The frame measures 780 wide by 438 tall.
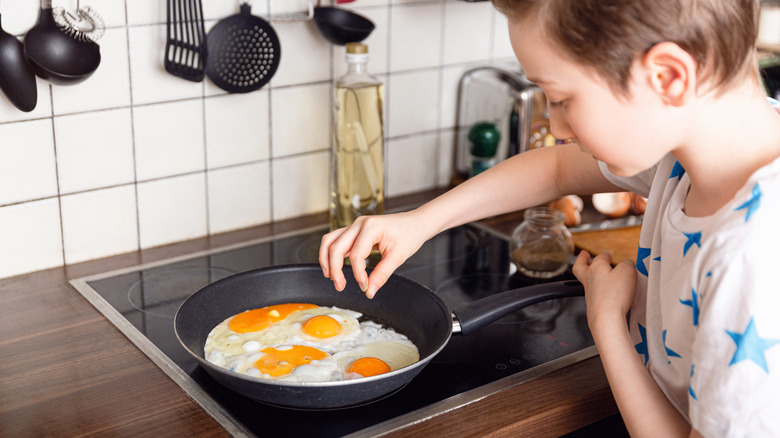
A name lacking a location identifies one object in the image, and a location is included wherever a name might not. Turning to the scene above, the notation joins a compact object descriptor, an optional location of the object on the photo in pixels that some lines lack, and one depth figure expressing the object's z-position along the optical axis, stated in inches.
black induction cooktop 37.2
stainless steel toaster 61.8
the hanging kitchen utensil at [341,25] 54.5
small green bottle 62.6
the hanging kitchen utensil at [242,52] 52.5
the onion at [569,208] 59.6
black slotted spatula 50.6
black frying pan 35.9
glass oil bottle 55.7
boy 29.0
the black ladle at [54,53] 45.0
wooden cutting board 55.0
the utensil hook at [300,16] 54.7
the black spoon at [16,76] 44.5
